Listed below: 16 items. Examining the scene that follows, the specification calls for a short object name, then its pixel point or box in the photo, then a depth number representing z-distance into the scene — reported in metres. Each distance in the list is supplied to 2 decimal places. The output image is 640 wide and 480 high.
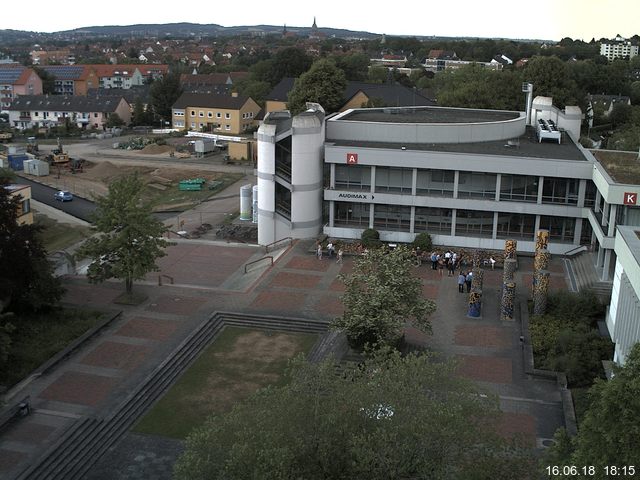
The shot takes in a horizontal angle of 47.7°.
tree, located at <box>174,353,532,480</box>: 15.05
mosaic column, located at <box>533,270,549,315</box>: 33.25
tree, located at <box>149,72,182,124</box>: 115.12
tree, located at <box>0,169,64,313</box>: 31.64
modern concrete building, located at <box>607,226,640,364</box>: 24.18
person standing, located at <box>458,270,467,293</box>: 37.41
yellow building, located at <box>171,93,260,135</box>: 103.00
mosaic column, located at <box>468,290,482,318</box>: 33.98
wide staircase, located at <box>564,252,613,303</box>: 35.50
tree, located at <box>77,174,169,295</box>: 34.47
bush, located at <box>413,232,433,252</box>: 43.62
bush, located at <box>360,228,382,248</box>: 43.91
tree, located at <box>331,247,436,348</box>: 28.59
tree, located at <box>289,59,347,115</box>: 86.69
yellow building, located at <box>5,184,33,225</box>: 44.76
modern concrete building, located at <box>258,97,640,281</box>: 42.97
